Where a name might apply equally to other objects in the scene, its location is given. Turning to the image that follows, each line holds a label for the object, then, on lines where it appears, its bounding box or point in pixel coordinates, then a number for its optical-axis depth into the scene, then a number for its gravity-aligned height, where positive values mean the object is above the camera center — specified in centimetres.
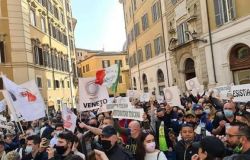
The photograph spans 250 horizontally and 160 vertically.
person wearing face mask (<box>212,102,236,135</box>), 455 -71
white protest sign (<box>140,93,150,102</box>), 1088 -41
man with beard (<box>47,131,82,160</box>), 326 -70
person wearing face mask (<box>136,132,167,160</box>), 317 -82
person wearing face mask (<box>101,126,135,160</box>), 312 -73
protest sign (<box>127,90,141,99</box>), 1160 -24
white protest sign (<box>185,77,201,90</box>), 938 +1
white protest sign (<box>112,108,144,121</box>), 474 -49
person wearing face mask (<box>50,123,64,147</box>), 529 -74
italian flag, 643 +39
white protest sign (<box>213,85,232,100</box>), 794 -31
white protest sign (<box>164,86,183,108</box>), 678 -29
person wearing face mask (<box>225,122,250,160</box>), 264 -64
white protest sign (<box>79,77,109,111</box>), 569 -7
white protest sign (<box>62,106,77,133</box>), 519 -57
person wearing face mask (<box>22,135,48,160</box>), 396 -93
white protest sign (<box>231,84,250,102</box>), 604 -30
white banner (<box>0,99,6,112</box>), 963 -27
